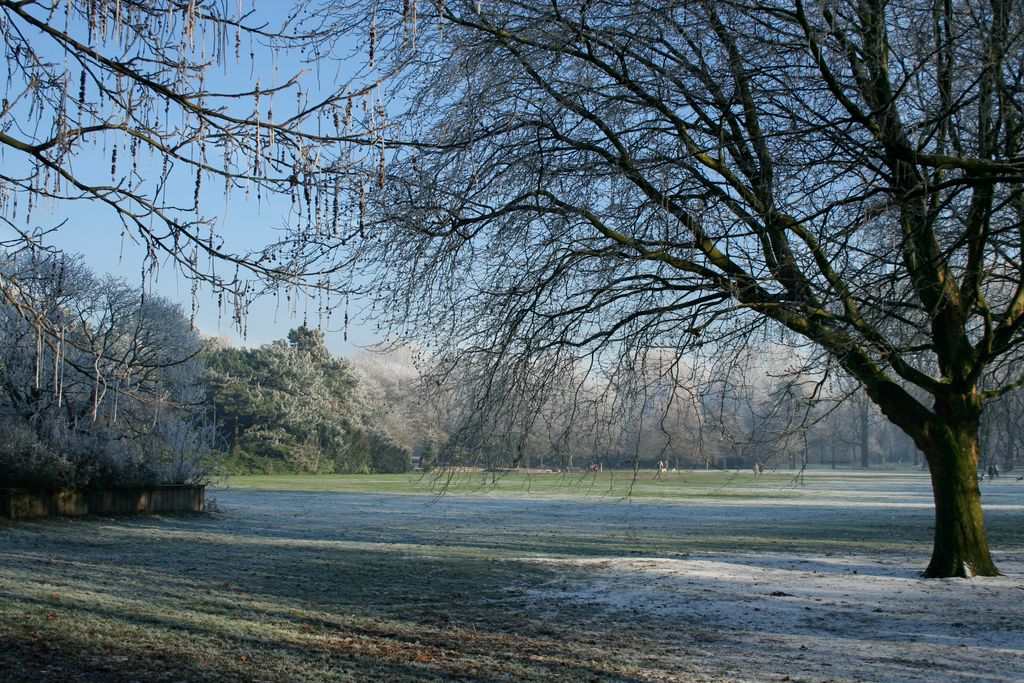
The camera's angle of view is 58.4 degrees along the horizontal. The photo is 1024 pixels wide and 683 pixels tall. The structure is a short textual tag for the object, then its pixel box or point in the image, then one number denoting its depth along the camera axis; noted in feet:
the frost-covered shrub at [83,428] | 59.41
